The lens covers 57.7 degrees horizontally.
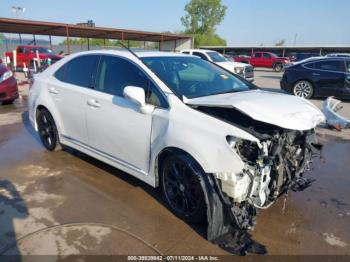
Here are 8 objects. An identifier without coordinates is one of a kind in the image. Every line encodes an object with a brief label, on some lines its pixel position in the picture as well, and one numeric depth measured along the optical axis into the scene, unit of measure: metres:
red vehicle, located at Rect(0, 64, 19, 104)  9.27
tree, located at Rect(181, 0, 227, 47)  70.62
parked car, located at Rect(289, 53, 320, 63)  32.81
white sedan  2.77
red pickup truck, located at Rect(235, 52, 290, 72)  33.03
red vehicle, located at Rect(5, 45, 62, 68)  23.72
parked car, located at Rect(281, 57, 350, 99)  10.95
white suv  15.37
